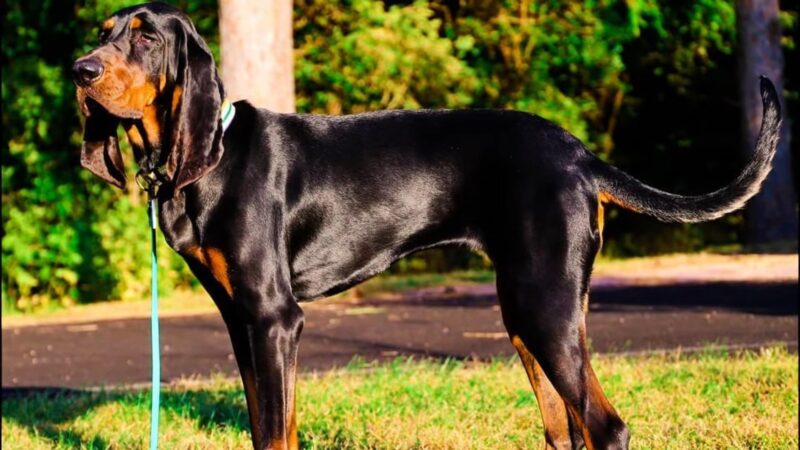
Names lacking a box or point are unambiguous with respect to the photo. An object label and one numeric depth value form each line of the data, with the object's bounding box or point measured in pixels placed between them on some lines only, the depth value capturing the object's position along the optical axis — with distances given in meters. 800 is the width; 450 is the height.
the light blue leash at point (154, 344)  4.71
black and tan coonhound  4.59
